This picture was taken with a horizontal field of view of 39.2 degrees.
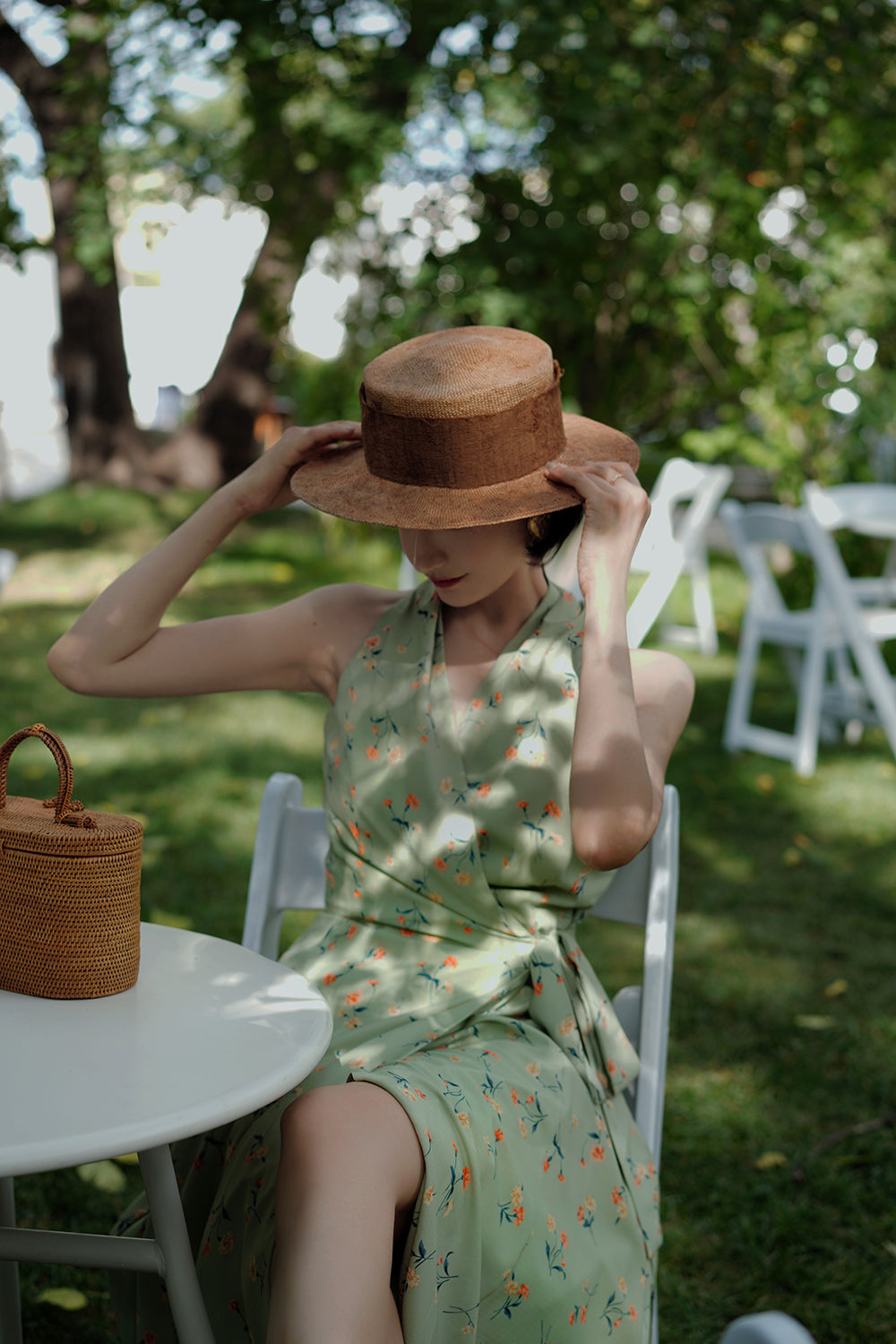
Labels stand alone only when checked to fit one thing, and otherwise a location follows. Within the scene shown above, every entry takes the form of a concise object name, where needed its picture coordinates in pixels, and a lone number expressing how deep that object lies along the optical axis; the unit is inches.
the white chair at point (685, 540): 191.6
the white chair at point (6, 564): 153.2
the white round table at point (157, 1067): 43.1
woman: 56.9
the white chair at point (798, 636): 214.4
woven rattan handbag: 52.8
